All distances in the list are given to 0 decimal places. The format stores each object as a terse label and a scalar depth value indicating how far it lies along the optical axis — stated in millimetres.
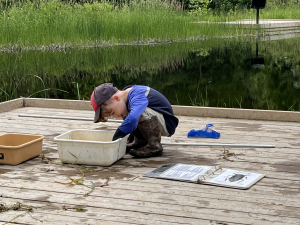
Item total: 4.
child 2795
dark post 15303
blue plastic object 3490
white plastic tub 2729
